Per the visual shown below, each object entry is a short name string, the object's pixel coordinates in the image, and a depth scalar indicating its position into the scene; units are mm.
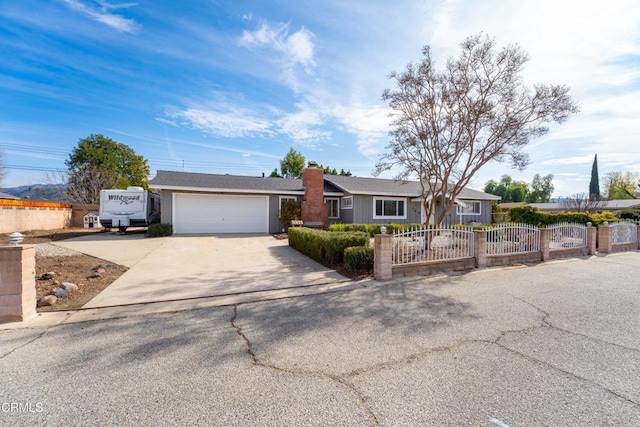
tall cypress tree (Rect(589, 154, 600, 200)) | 54500
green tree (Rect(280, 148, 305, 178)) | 37500
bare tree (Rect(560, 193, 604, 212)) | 27622
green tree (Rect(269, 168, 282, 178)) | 39144
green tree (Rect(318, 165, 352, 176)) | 41753
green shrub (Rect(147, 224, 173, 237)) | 14070
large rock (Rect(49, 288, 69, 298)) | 5184
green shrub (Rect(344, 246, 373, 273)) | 7152
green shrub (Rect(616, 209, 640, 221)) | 20641
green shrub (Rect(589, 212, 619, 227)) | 15867
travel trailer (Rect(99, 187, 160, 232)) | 15477
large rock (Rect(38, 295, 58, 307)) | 4793
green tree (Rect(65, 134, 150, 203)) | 29156
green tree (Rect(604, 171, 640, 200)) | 49281
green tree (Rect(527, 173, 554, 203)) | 69225
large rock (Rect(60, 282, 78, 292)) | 5494
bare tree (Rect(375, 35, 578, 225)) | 9391
